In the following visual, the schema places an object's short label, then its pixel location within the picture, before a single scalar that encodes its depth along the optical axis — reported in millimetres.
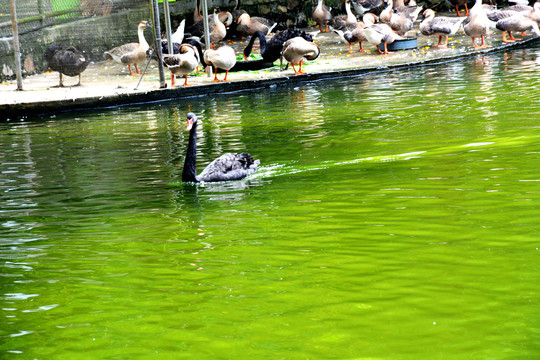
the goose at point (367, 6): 30250
